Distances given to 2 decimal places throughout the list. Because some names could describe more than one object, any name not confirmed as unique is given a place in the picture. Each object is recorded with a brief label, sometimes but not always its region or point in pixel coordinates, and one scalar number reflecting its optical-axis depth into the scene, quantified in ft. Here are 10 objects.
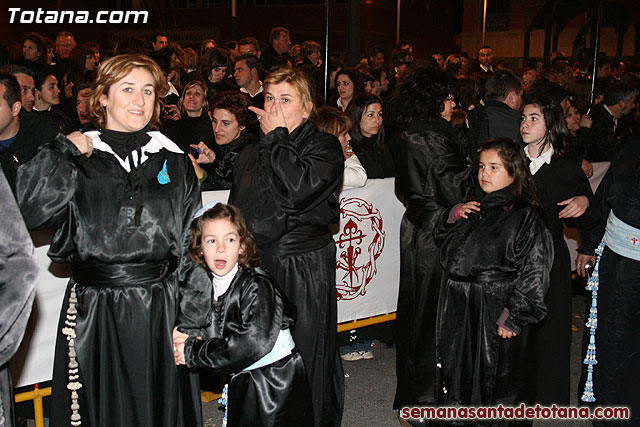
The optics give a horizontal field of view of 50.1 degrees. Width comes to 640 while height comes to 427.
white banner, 19.56
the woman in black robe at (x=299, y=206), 13.06
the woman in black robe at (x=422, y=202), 16.43
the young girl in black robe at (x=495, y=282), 13.73
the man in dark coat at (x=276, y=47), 34.78
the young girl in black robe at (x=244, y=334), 10.98
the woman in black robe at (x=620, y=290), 14.80
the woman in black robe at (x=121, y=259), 10.62
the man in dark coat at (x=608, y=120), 27.50
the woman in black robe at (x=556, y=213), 15.67
